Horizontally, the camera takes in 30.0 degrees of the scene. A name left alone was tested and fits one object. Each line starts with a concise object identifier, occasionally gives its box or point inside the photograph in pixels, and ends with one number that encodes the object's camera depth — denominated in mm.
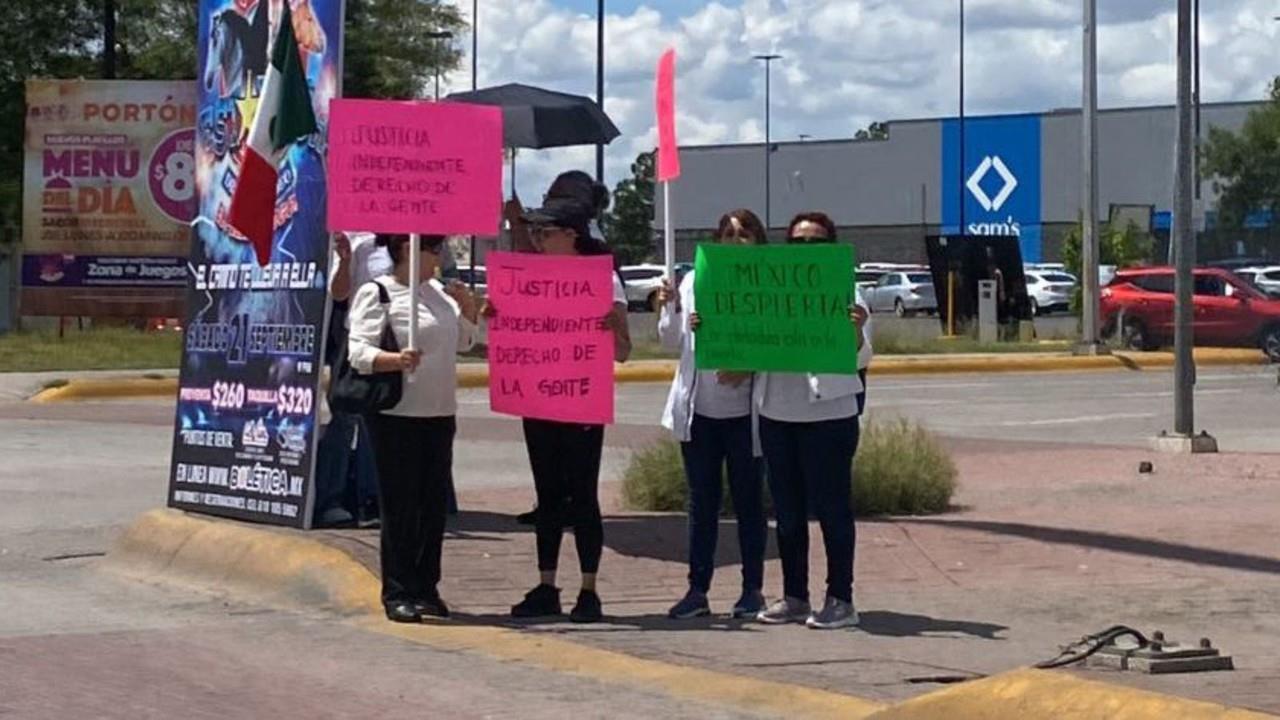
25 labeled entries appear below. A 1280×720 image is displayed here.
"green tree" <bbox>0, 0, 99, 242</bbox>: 44812
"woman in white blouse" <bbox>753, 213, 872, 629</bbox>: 10305
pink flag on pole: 10602
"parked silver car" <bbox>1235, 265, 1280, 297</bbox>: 48075
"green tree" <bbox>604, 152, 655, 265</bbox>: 95188
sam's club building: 81938
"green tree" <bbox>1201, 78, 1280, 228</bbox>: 71812
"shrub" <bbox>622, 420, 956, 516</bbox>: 14062
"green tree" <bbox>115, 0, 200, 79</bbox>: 46375
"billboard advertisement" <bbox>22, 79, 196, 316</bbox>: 35625
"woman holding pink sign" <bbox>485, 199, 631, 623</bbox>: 10562
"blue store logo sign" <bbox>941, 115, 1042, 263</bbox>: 83125
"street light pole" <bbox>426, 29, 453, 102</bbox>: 49094
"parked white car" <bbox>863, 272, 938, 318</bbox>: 65125
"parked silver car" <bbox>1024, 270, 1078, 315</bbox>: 63938
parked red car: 37969
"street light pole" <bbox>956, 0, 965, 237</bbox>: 73150
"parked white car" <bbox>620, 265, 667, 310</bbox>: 62862
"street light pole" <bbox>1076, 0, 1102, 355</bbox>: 35312
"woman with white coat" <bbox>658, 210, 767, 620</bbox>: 10539
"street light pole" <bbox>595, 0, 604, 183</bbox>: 39844
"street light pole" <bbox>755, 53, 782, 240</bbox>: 86625
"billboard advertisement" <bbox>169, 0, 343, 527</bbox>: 12188
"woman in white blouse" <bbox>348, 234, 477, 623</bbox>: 10367
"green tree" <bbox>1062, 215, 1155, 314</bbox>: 45344
